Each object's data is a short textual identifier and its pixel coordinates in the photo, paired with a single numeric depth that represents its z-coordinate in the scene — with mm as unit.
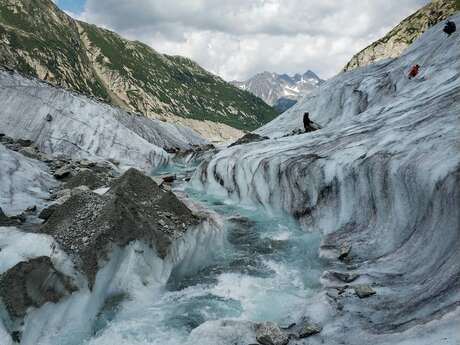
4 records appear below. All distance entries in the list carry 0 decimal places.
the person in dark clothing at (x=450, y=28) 26141
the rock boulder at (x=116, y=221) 11406
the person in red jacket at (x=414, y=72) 25297
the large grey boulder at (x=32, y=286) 9227
